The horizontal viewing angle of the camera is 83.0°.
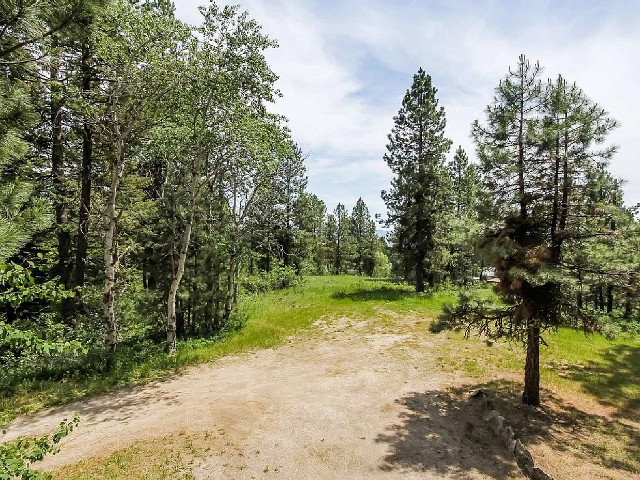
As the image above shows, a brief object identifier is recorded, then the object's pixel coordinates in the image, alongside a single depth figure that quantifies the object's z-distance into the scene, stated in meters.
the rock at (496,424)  9.56
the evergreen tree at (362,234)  66.19
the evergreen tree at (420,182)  27.20
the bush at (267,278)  24.02
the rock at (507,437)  8.83
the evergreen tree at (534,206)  9.73
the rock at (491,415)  10.09
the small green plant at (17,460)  3.24
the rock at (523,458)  7.91
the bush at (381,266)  59.43
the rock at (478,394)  11.28
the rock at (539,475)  7.54
